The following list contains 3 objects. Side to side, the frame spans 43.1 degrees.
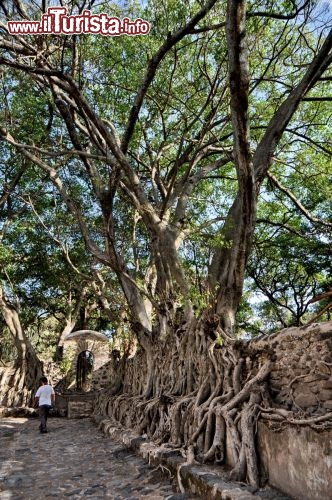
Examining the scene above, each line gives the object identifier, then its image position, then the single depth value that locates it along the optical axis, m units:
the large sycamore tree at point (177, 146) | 5.64
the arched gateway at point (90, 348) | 16.92
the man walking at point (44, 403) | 10.05
